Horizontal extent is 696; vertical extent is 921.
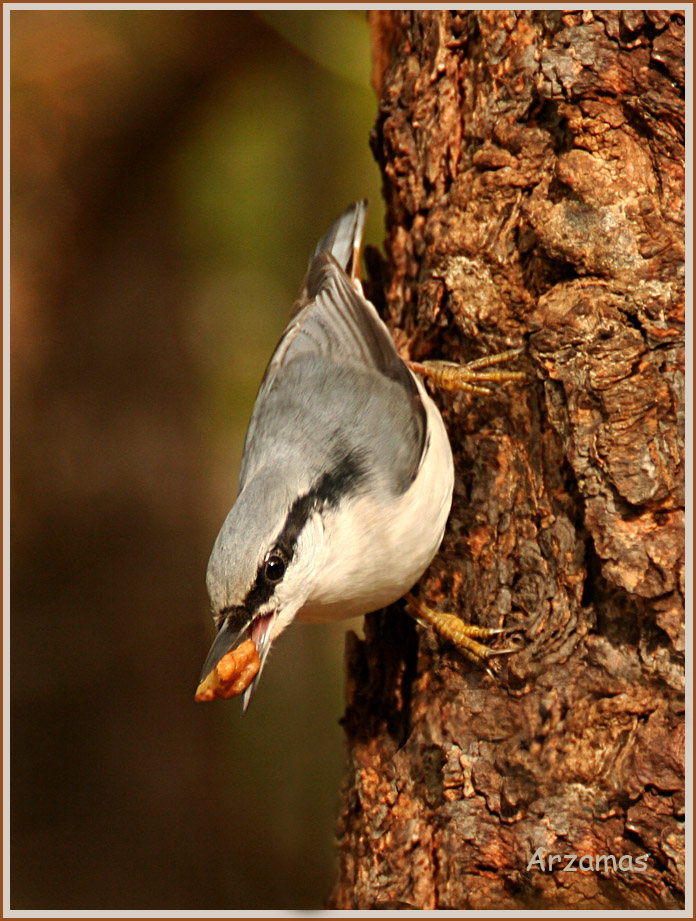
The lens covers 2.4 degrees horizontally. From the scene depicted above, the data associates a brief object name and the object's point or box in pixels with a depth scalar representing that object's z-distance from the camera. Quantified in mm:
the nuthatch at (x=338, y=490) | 3356
